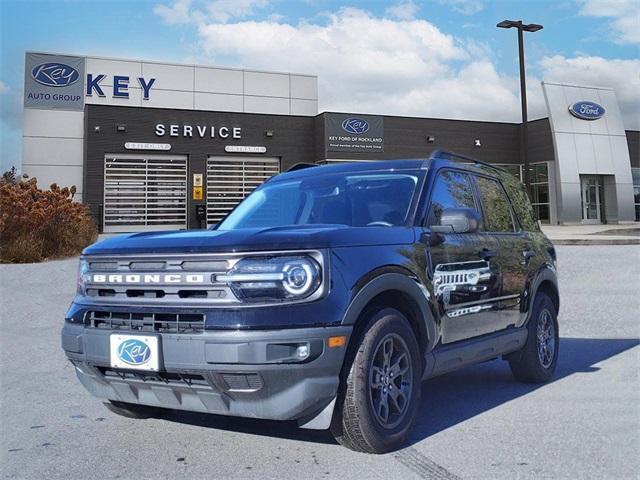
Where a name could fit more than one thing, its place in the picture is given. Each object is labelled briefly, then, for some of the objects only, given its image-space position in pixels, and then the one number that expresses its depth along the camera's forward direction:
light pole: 24.08
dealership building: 27.86
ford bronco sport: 3.21
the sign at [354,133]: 29.48
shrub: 15.83
